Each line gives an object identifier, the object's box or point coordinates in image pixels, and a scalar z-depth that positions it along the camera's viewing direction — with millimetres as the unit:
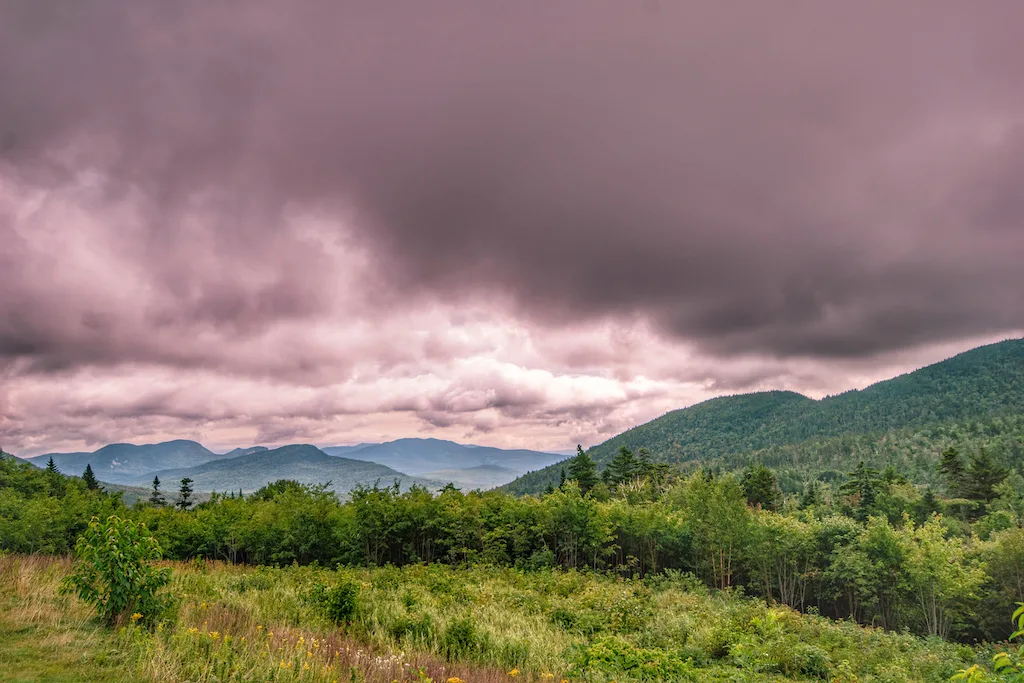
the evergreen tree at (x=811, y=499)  63750
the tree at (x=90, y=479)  81812
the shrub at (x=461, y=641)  11055
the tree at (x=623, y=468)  62281
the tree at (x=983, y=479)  59000
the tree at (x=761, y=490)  63900
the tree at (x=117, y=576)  8578
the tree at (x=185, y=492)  84525
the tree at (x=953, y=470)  62562
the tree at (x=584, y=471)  56219
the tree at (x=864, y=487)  54081
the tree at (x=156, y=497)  76438
